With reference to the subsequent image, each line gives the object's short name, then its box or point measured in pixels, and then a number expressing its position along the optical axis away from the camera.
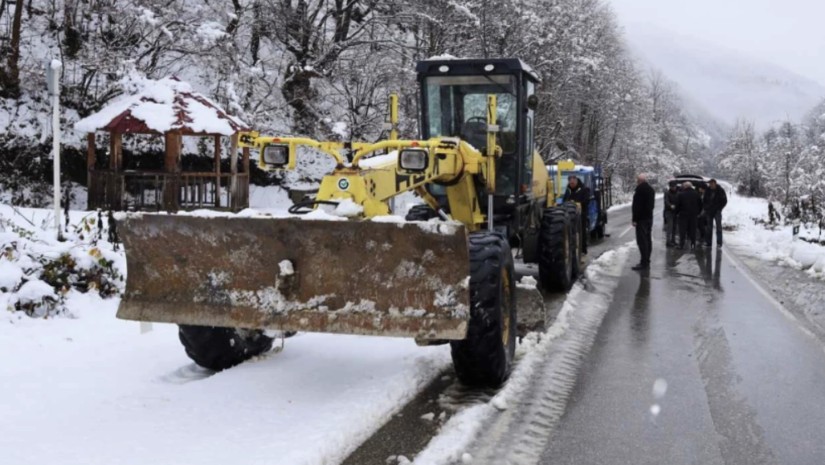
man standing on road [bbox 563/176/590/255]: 14.49
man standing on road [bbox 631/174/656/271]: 12.95
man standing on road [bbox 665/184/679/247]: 17.56
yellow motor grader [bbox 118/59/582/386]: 4.64
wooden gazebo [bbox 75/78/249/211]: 16.75
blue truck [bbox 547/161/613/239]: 18.47
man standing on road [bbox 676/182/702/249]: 16.48
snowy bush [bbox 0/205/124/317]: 6.98
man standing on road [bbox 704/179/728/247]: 16.89
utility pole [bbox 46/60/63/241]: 9.16
